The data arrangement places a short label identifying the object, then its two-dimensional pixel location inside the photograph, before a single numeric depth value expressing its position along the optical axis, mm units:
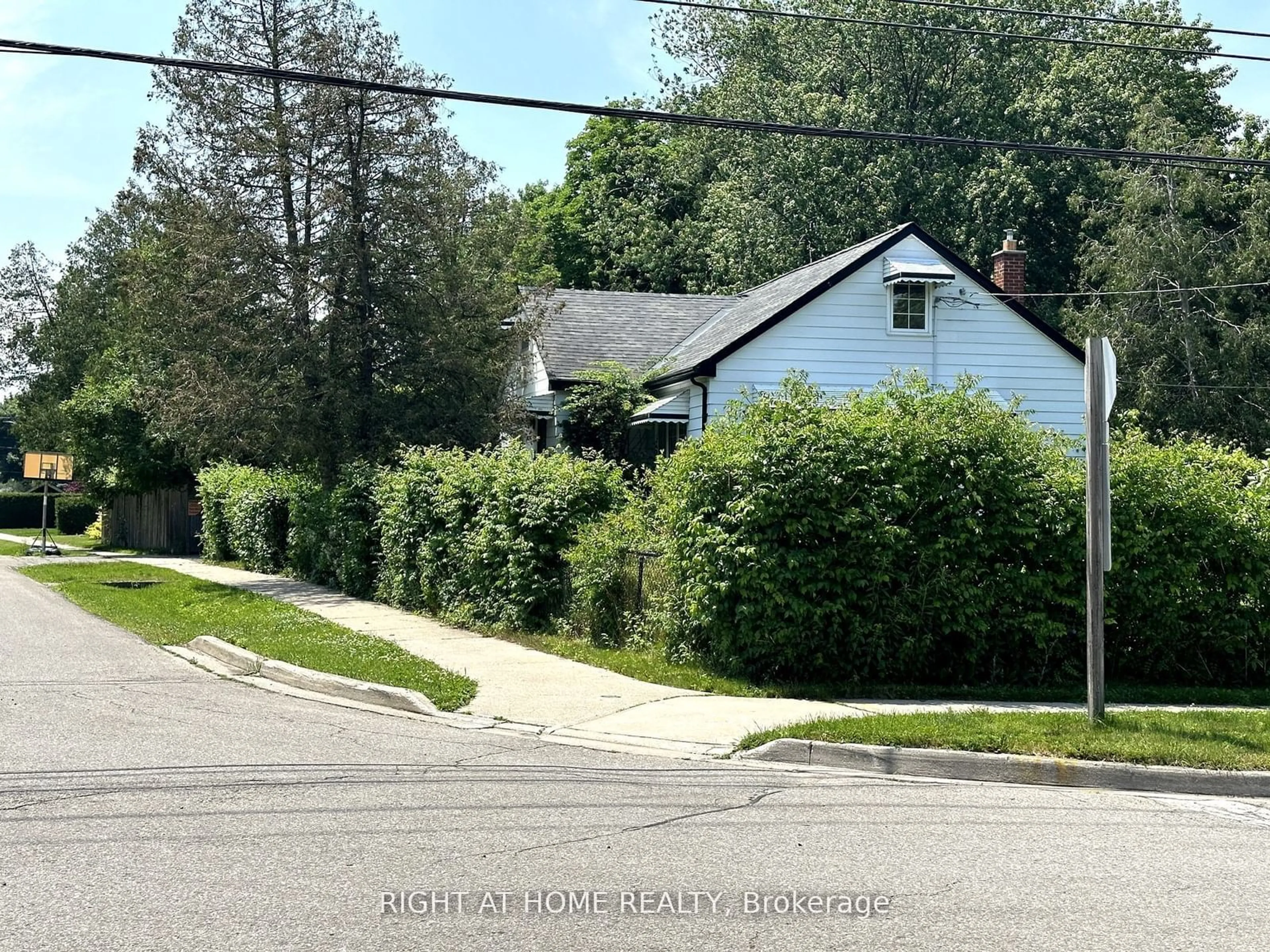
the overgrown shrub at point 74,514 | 64000
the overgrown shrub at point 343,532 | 21188
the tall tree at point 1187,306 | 35688
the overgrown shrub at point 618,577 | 13852
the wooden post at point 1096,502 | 9602
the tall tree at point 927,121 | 41969
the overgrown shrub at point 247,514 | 27328
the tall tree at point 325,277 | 24375
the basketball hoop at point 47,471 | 41281
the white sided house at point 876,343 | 24594
